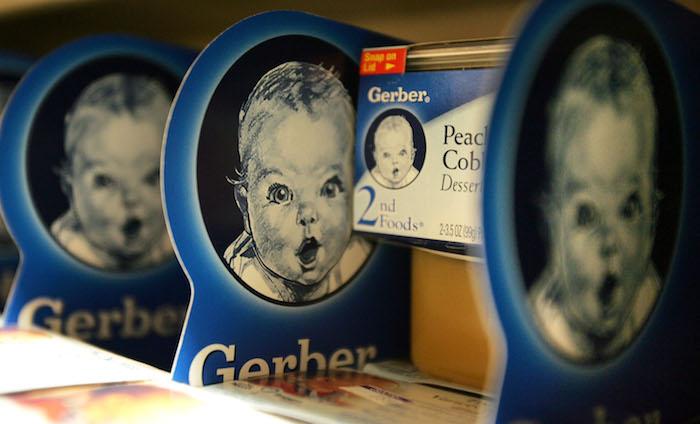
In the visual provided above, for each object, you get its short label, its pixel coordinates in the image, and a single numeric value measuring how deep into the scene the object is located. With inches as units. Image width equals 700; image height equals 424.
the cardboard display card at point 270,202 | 10.4
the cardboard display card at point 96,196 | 12.3
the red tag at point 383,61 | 10.9
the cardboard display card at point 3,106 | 13.9
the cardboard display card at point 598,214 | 8.7
